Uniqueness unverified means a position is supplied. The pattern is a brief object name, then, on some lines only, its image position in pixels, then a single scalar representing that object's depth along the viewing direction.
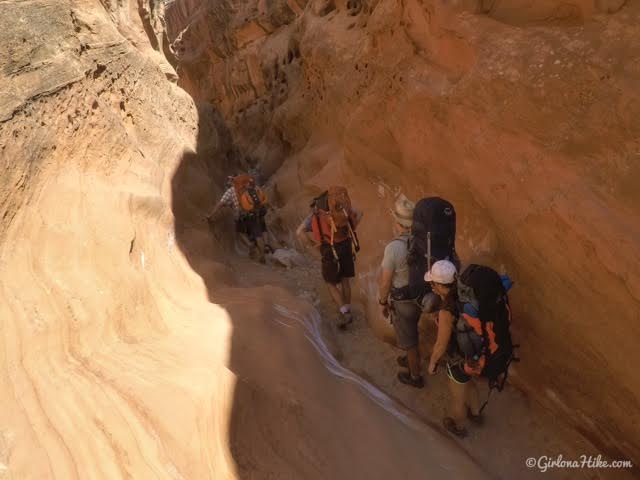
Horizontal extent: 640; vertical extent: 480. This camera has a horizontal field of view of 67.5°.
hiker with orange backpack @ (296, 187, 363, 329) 4.90
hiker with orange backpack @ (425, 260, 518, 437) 3.20
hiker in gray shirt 3.88
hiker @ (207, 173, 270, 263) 6.83
